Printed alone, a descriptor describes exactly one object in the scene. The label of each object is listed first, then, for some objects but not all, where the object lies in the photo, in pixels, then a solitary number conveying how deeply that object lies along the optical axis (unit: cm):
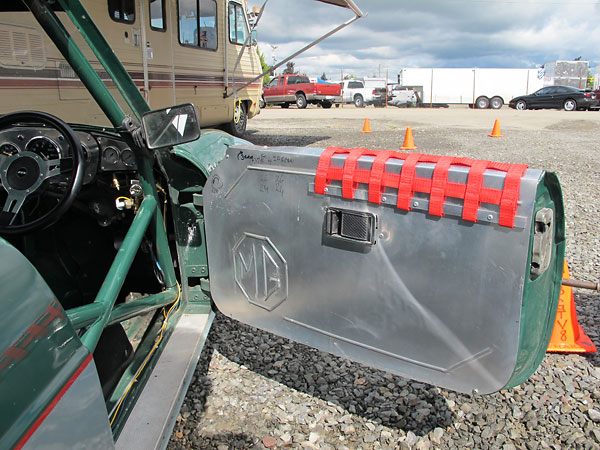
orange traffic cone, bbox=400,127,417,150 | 1027
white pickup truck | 3136
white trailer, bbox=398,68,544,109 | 2906
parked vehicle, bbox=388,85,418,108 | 2989
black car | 2392
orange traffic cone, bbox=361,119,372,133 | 1381
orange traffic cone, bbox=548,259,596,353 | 295
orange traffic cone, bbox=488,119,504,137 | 1275
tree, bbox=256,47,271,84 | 3711
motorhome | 546
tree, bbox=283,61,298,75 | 5683
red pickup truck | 2700
